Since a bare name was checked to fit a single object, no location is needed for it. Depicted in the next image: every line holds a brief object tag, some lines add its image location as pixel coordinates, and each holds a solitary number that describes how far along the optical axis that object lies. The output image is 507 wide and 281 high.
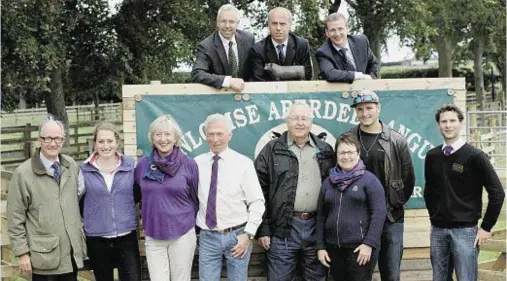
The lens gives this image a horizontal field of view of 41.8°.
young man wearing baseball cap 5.08
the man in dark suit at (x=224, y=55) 5.73
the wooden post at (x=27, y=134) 16.33
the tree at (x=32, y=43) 12.38
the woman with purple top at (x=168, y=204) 4.82
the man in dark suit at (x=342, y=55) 5.71
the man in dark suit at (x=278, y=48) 5.72
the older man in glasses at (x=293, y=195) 5.04
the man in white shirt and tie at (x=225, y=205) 4.89
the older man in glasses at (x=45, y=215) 4.80
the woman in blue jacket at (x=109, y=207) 4.92
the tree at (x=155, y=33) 14.66
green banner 5.94
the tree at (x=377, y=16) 17.72
